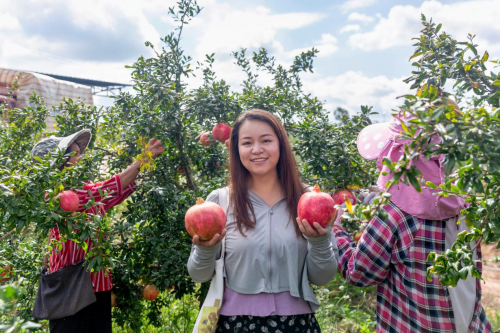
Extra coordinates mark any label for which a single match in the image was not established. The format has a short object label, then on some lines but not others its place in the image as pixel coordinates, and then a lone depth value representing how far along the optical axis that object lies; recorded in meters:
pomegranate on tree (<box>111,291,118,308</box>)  2.63
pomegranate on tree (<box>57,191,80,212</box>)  1.93
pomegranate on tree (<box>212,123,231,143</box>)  2.68
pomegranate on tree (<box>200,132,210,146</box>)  2.83
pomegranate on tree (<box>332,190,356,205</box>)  2.17
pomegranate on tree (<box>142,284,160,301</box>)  2.59
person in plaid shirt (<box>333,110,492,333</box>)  1.47
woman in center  1.52
